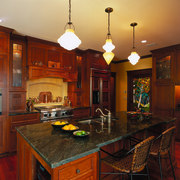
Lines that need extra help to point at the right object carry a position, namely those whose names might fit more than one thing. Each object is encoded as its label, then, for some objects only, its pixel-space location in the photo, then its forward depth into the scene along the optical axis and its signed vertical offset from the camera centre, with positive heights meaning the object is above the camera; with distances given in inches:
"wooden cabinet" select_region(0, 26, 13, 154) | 118.5 +9.4
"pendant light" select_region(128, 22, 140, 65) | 115.2 +29.6
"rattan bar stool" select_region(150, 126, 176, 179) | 75.2 -29.4
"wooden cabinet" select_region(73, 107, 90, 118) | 165.8 -24.0
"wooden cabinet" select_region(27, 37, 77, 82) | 140.6 +36.0
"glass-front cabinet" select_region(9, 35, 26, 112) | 132.3 +17.8
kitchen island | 44.9 -20.2
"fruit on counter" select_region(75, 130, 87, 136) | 62.0 -18.3
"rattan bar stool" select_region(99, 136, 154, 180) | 57.9 -31.7
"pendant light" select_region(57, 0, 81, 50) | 69.5 +26.9
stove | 139.9 -21.2
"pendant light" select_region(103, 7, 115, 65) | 90.2 +30.5
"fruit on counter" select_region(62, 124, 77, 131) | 69.2 -17.6
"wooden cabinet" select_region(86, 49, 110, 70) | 181.5 +45.3
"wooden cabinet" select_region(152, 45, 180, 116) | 161.0 +17.3
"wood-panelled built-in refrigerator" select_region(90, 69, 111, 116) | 182.1 +3.7
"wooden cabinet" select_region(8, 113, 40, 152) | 122.9 -27.5
